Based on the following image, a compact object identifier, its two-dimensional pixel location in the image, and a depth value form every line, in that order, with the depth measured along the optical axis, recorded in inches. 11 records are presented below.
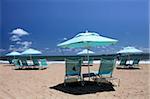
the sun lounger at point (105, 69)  117.2
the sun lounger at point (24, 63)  248.6
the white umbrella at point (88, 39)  110.9
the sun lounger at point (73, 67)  116.0
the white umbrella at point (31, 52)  265.3
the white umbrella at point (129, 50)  254.4
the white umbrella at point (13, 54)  383.0
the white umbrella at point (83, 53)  348.3
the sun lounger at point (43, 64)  249.6
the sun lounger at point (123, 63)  255.9
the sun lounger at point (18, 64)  252.5
